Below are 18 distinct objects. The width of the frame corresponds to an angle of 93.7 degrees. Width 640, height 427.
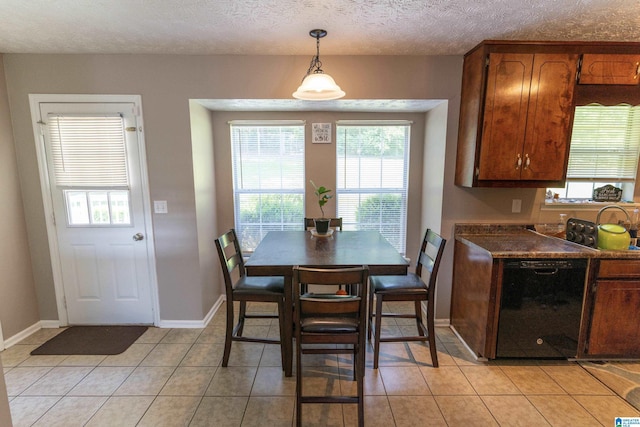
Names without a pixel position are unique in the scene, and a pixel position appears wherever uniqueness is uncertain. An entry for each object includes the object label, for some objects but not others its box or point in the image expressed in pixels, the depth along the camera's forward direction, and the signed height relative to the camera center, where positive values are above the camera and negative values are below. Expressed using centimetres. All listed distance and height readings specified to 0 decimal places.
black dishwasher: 216 -99
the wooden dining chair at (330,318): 158 -85
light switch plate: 271 -32
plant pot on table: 266 -48
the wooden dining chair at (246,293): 217 -88
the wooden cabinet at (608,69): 228 +78
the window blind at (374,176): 323 -6
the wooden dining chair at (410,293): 222 -90
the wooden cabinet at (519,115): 226 +43
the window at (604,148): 269 +21
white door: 261 -36
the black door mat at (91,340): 249 -148
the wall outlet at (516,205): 273 -31
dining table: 190 -59
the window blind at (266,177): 322 -7
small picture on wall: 317 +40
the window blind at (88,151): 261 +17
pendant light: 190 +53
